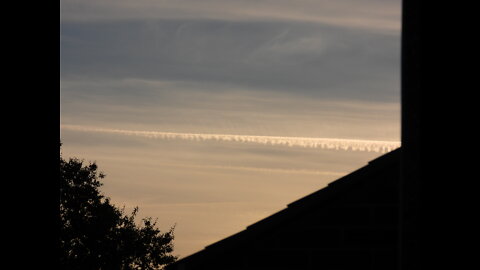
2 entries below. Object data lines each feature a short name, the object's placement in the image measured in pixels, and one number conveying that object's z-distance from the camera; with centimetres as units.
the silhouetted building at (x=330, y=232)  1809
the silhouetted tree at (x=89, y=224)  7725
